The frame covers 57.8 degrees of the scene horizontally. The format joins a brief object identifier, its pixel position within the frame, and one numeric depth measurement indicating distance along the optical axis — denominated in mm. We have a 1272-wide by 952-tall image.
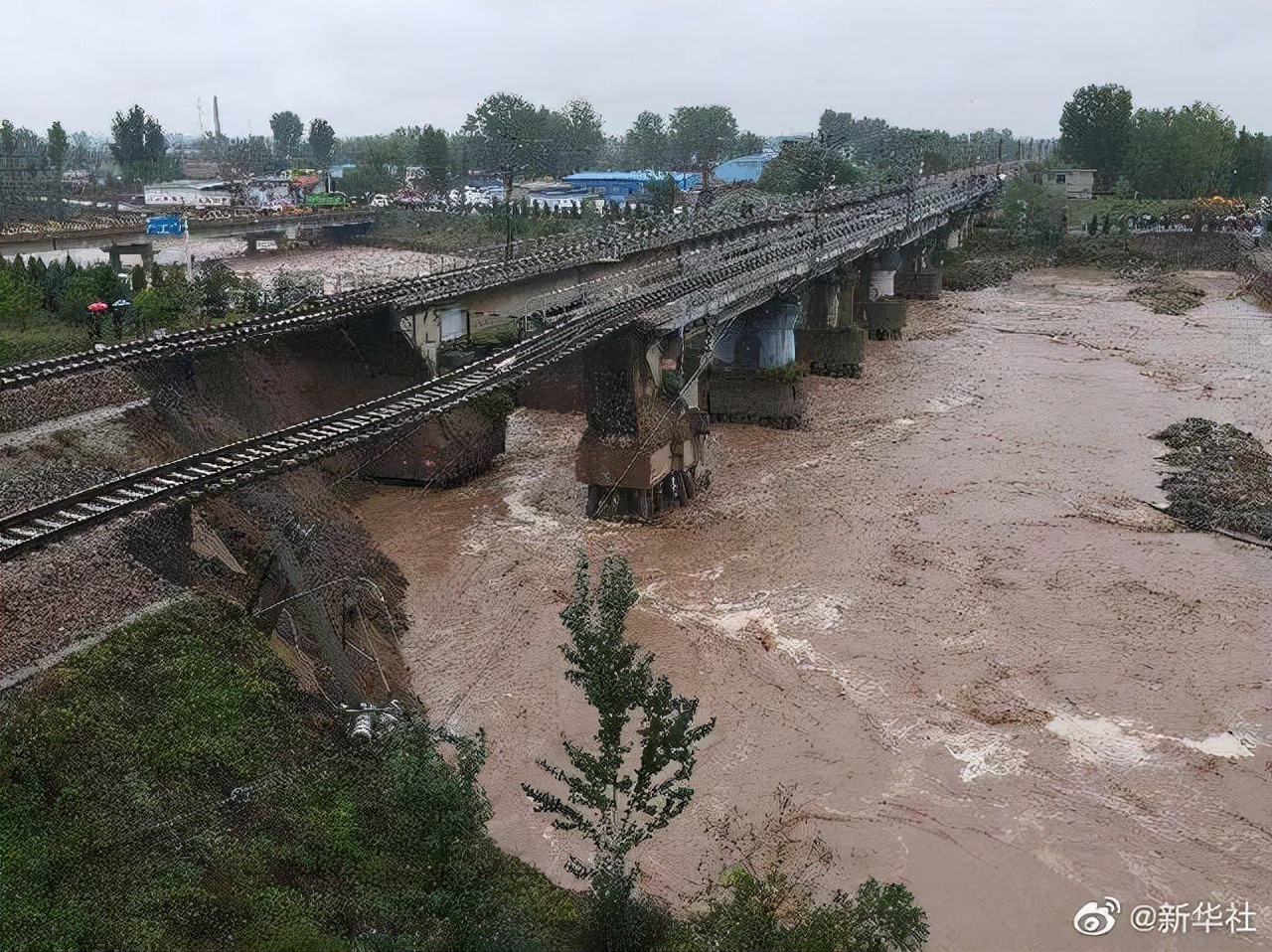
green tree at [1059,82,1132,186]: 108812
